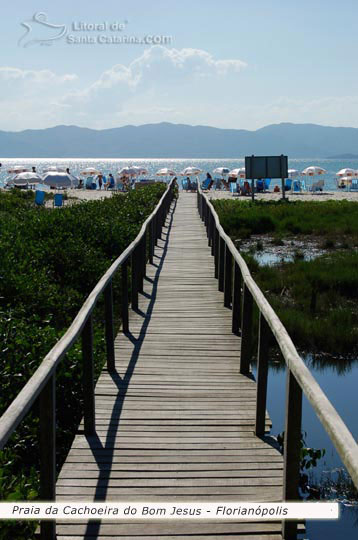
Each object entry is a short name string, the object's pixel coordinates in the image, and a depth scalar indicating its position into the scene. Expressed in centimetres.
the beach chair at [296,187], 5006
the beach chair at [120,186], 4950
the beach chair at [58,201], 3219
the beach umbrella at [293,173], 6210
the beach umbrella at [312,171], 6362
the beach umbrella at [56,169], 5878
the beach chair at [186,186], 4717
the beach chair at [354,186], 5479
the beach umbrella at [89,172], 6786
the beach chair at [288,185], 4584
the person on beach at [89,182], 5532
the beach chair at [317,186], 4965
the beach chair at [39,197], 3077
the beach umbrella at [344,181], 6188
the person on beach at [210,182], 4835
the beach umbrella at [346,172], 6159
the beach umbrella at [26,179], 4877
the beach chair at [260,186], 4690
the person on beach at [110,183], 5479
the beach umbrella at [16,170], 6090
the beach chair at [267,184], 4869
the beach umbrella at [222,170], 7113
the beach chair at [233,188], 4416
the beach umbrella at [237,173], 5621
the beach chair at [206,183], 4872
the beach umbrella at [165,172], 6125
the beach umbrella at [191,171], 6144
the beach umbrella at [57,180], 4953
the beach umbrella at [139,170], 6303
